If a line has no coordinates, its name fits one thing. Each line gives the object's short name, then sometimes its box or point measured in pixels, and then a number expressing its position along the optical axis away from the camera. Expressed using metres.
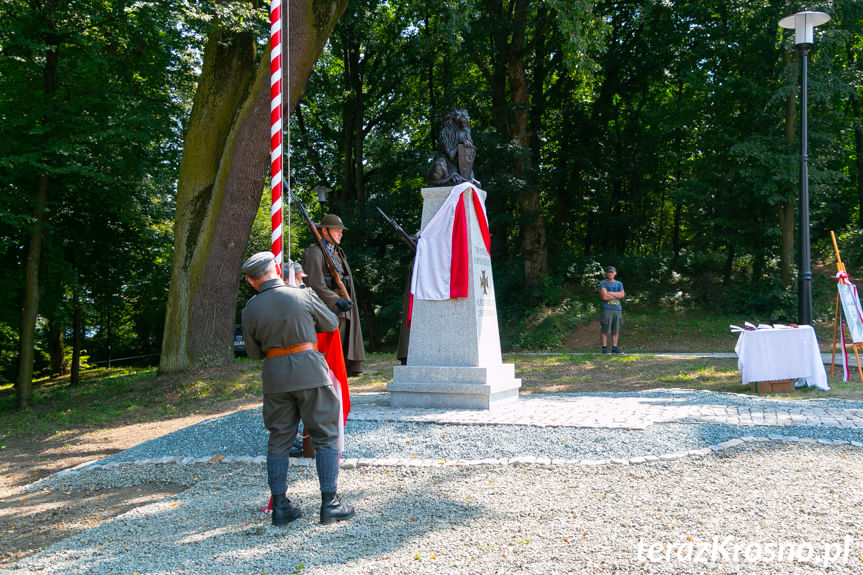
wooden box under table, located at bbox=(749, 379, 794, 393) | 9.62
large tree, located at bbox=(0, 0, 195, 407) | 12.35
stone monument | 7.98
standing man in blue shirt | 15.37
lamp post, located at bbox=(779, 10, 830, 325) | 10.77
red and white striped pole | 5.52
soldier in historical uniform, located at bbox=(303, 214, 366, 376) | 7.30
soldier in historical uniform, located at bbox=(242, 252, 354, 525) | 4.53
